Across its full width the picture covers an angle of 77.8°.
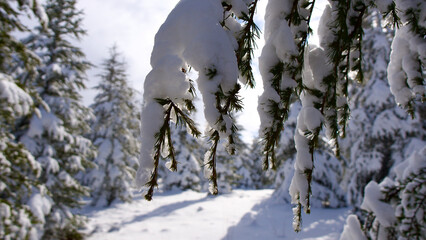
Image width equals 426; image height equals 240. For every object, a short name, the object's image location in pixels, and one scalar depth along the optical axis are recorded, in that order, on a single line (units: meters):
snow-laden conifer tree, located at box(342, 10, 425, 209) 11.15
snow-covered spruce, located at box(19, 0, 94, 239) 9.34
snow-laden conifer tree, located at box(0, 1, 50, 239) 4.37
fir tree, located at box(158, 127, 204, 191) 26.20
